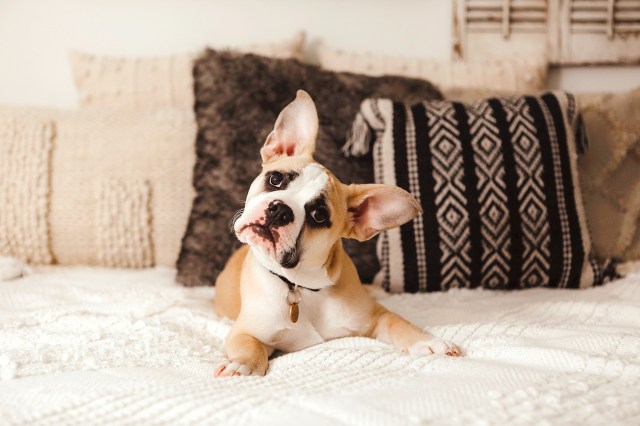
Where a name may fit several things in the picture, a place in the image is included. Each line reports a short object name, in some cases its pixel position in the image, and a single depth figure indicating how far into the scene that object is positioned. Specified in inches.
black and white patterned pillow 61.1
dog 43.0
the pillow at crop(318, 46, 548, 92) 80.5
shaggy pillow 64.4
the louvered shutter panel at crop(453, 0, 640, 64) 85.4
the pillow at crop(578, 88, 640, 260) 68.9
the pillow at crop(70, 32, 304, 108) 78.4
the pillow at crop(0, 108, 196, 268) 68.3
